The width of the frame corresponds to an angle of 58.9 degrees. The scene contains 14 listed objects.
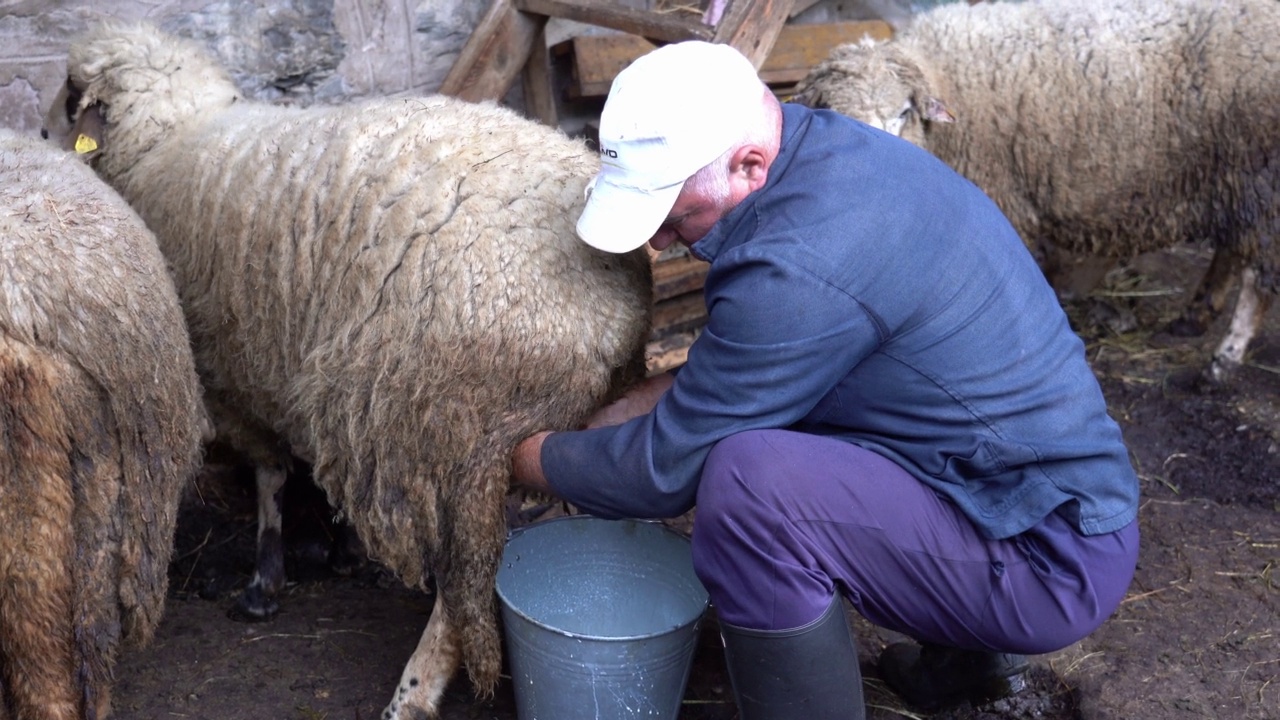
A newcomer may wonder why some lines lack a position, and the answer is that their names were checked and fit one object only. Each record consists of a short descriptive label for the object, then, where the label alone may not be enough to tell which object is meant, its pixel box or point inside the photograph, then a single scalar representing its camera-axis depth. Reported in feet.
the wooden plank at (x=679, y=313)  16.67
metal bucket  8.13
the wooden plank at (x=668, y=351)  15.51
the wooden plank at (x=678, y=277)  16.25
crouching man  6.96
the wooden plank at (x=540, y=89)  15.94
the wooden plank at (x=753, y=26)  12.39
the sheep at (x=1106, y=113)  15.12
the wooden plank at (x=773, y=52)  16.29
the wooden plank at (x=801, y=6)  19.74
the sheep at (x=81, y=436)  7.25
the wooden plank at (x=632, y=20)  12.64
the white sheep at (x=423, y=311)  7.75
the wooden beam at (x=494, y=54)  14.48
